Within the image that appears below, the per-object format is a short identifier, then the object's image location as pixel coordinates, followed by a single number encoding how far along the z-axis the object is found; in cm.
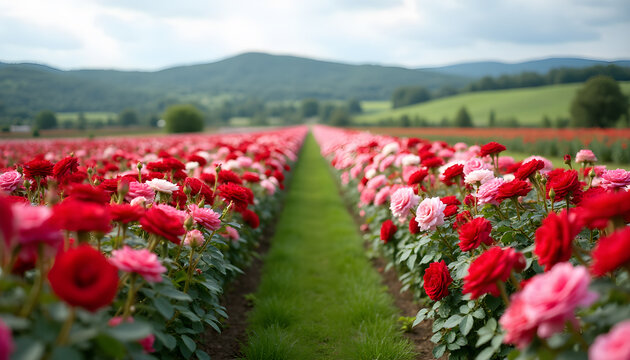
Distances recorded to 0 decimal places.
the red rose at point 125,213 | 143
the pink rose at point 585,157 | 280
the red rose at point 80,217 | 109
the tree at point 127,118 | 5634
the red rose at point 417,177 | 291
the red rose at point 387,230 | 361
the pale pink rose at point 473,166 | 257
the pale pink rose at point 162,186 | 213
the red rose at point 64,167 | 218
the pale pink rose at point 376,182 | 427
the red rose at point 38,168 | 227
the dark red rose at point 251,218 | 335
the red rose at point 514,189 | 189
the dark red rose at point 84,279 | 94
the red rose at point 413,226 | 284
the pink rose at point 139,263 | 122
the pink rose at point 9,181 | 228
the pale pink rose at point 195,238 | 188
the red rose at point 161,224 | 143
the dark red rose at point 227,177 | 299
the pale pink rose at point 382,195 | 382
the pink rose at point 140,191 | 207
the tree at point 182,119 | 4312
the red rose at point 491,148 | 275
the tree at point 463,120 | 4159
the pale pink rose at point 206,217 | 194
